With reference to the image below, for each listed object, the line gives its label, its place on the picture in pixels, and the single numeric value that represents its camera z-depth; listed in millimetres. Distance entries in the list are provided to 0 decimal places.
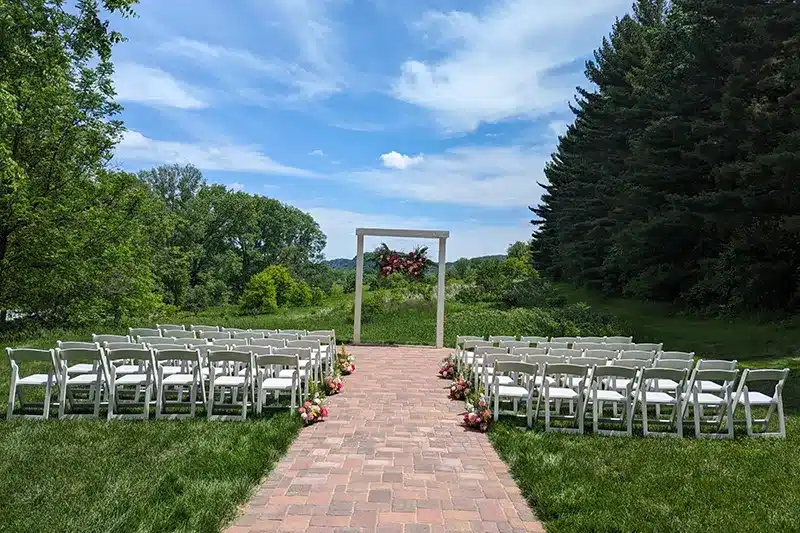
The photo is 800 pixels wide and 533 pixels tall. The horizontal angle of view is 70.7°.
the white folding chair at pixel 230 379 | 6309
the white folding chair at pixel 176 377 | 6328
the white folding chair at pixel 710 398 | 6094
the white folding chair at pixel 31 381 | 6207
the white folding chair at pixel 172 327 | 11742
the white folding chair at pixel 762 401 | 6125
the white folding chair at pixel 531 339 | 9822
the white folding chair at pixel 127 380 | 6285
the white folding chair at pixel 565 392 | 6129
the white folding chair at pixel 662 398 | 6043
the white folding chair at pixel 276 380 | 6371
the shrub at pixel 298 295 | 37081
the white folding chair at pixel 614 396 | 6070
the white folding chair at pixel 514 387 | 6281
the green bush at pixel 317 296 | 40697
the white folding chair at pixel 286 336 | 9555
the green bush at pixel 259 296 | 32188
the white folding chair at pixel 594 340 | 10380
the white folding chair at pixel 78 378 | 6195
